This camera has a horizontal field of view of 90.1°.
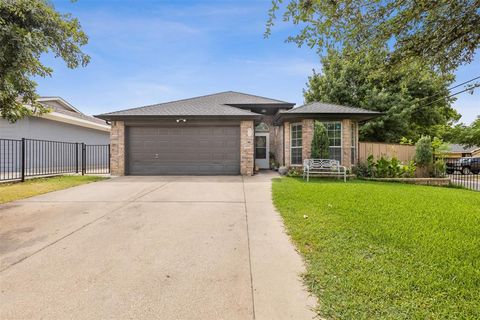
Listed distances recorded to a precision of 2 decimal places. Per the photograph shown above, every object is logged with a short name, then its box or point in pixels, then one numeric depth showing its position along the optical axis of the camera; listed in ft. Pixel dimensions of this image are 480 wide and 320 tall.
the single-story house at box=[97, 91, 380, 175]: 37.76
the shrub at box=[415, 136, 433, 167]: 38.68
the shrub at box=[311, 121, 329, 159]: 36.04
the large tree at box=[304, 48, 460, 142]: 56.90
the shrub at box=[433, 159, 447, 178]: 39.22
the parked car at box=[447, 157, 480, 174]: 66.18
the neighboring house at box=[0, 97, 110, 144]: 42.50
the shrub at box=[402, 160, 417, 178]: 38.09
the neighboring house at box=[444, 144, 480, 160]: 119.62
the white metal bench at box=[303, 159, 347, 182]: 34.76
